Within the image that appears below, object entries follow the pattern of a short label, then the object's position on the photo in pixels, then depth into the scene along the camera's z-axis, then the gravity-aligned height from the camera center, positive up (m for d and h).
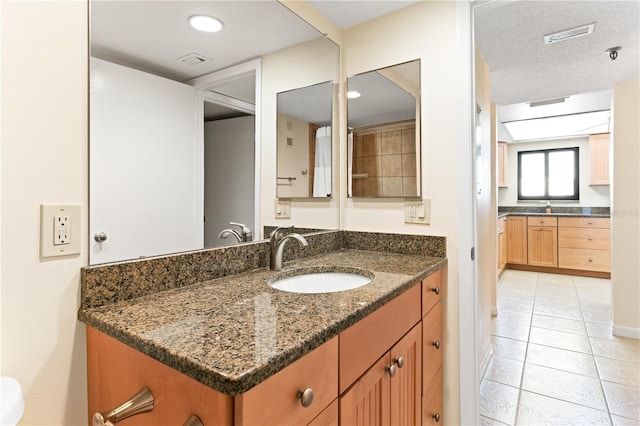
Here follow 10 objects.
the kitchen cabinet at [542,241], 5.02 -0.44
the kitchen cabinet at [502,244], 4.76 -0.48
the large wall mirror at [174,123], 0.94 +0.30
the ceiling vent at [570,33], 1.93 +1.07
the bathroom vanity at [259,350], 0.60 -0.30
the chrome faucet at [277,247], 1.34 -0.15
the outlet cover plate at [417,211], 1.65 +0.00
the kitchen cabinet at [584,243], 4.70 -0.45
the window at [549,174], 5.54 +0.64
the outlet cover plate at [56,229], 0.80 -0.05
